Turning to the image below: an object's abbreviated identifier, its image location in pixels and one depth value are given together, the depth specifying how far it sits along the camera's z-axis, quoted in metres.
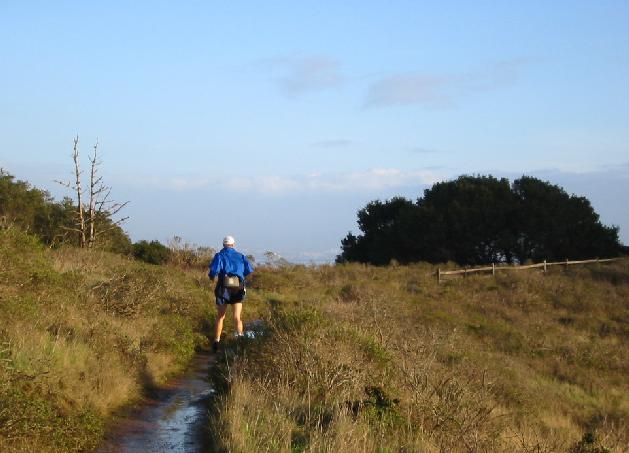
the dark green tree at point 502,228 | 53.41
